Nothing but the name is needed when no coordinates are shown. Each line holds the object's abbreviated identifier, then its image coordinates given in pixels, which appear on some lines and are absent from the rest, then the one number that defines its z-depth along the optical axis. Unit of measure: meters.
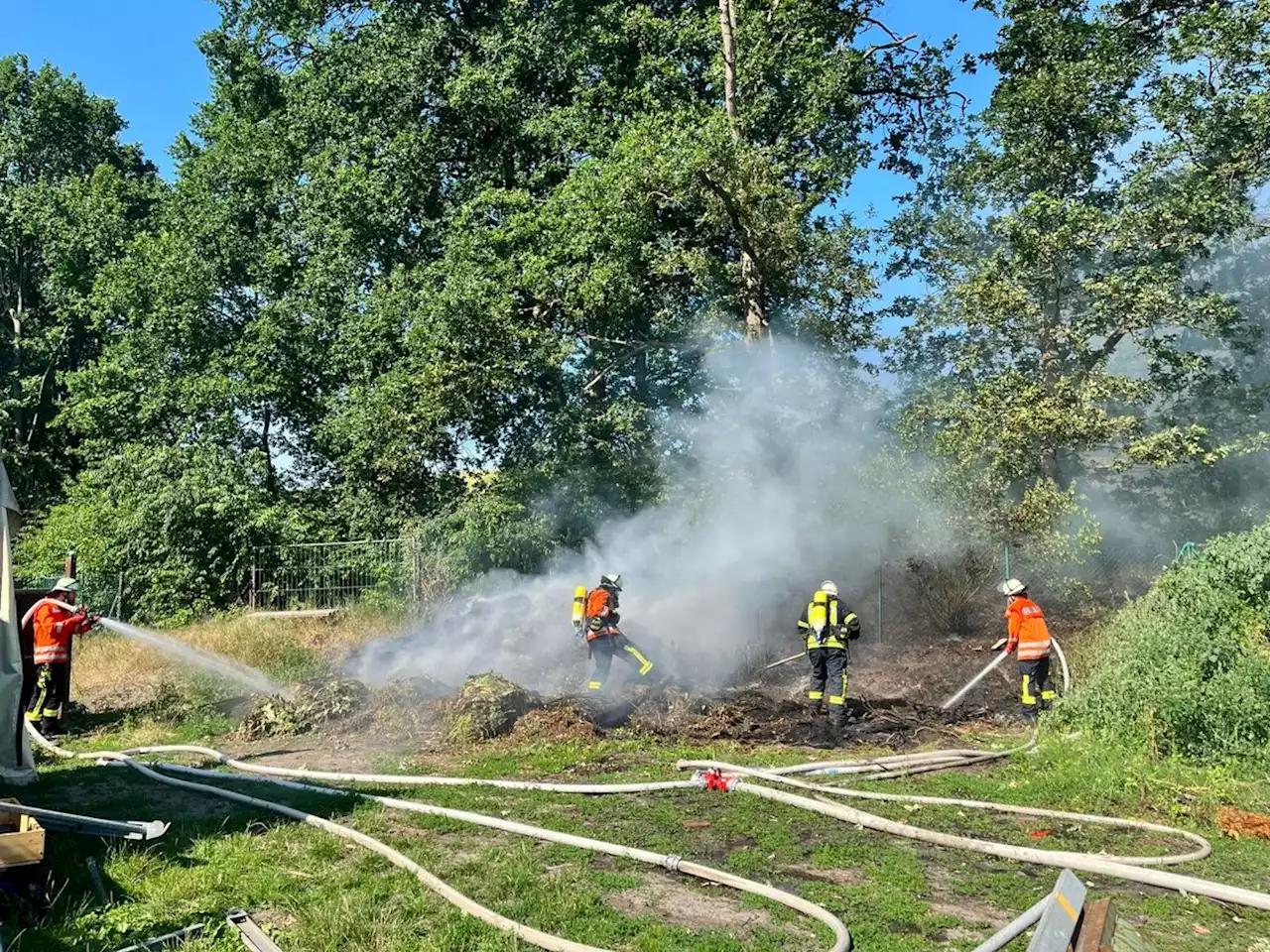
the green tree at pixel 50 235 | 27.16
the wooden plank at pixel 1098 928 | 3.12
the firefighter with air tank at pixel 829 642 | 10.30
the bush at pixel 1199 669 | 7.53
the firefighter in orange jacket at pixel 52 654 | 10.02
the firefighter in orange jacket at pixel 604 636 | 11.73
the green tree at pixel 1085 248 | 15.13
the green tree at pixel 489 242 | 18.19
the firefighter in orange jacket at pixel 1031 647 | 10.33
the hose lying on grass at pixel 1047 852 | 4.79
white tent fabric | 5.81
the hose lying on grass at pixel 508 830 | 4.26
